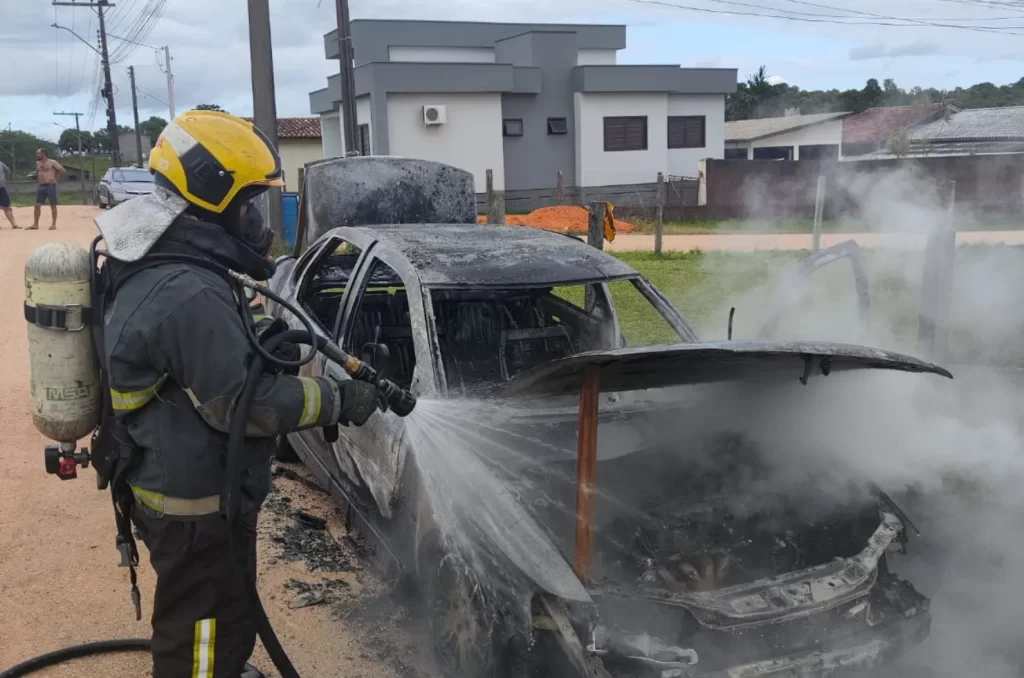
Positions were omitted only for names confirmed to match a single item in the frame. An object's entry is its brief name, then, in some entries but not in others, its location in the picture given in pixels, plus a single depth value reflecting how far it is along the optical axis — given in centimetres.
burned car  265
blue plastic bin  1571
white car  2328
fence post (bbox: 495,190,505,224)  1136
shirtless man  1625
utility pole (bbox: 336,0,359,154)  1349
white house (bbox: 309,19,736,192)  2578
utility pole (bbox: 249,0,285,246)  1146
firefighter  237
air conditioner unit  2575
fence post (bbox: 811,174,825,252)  929
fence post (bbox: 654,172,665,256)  1416
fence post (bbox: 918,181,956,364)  579
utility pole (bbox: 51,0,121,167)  3833
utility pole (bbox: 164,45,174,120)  4156
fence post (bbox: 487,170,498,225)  1147
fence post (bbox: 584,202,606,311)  959
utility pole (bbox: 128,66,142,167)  5116
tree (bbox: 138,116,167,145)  6568
